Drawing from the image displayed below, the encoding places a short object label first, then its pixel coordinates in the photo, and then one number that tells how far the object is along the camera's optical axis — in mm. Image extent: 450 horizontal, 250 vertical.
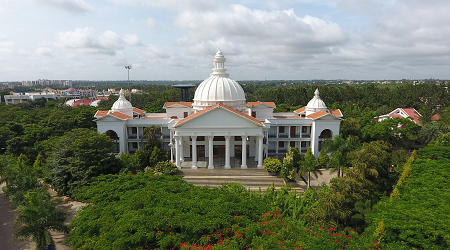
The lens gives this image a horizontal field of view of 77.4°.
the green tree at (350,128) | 40438
